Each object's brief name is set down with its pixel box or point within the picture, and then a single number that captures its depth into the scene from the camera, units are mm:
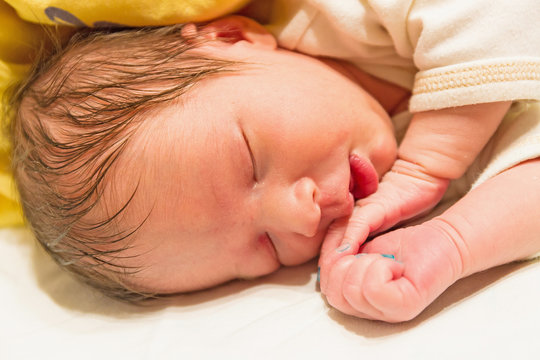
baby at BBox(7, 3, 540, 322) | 224
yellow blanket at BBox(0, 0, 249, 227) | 249
